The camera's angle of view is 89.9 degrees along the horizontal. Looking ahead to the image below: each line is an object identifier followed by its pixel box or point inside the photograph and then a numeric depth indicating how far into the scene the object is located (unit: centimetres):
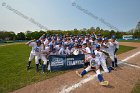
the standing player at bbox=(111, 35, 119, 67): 449
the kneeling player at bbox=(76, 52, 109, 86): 354
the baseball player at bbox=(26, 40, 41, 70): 398
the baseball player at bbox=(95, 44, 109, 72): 373
